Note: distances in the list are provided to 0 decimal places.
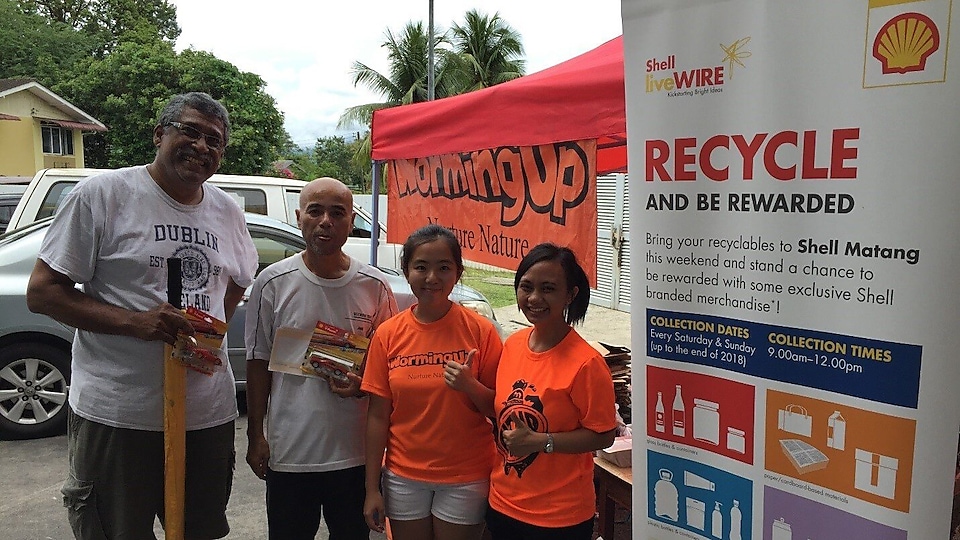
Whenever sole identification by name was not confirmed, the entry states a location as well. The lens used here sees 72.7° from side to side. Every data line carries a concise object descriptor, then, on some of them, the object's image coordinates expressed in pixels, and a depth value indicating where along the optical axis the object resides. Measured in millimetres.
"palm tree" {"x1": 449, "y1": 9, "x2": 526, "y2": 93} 22828
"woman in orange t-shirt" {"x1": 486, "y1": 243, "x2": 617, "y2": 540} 1957
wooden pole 2119
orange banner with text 2975
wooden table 2555
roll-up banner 1392
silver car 4773
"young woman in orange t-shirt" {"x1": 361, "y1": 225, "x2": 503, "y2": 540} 2107
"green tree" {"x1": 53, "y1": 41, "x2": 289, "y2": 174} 22219
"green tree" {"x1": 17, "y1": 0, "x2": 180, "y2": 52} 36844
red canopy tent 2725
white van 6422
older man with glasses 2039
